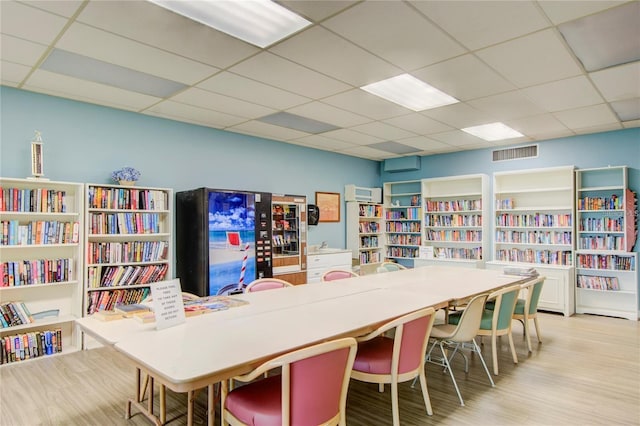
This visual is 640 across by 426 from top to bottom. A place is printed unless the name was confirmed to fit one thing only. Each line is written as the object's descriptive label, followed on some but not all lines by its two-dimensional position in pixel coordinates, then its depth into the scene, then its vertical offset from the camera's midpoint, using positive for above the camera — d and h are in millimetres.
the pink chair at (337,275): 4529 -735
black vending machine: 4738 -335
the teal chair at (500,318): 3463 -1007
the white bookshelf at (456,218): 7066 -106
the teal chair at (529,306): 4039 -1032
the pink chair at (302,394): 1723 -867
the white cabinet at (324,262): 6391 -846
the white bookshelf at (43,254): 3799 -421
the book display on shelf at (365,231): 7652 -378
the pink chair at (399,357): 2367 -958
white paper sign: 2232 -538
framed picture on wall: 7262 +158
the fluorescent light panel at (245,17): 2494 +1359
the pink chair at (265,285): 3770 -711
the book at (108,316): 2439 -649
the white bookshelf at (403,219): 8047 -129
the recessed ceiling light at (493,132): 5680 +1264
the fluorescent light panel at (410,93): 3918 +1322
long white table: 1712 -676
